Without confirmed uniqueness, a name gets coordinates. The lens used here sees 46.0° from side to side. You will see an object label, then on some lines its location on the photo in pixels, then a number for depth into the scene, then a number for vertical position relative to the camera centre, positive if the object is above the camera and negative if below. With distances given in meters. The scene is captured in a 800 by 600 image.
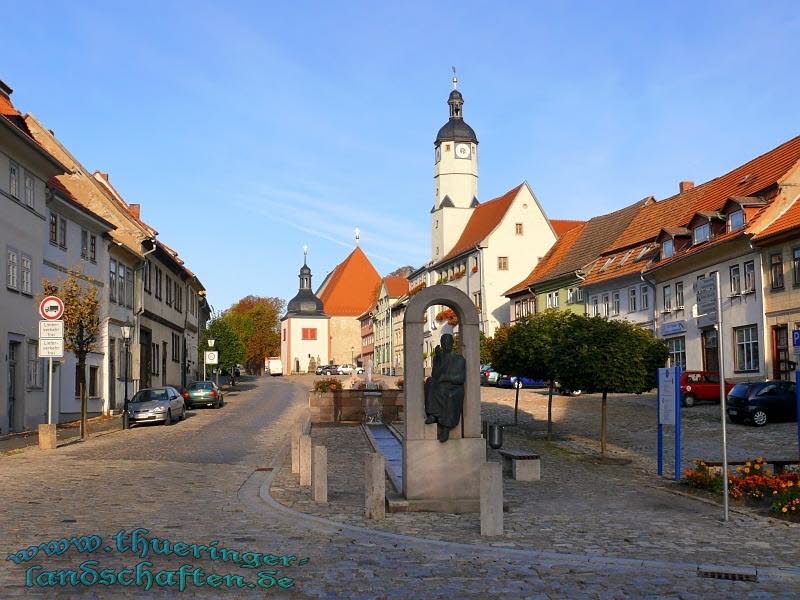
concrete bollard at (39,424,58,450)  21.94 -1.38
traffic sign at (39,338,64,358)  22.09 +0.70
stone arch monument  12.41 -1.00
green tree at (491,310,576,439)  27.25 +0.71
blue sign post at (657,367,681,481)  16.52 -0.58
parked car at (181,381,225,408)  43.22 -0.91
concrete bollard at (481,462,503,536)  10.27 -1.41
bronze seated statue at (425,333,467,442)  12.42 -0.25
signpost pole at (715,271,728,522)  11.53 -0.52
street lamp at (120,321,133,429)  30.16 +1.13
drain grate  8.25 -1.82
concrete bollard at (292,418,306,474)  16.55 -1.36
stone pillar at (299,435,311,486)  15.12 -1.40
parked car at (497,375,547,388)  52.28 -0.65
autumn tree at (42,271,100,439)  25.23 +1.59
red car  36.00 -0.73
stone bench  16.59 -1.70
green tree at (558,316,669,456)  21.31 +0.24
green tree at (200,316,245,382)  61.91 +2.14
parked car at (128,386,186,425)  31.62 -1.04
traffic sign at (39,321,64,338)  22.17 +1.13
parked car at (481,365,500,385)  57.34 -0.32
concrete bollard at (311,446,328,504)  13.05 -1.44
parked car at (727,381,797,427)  28.41 -1.09
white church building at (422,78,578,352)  79.00 +12.28
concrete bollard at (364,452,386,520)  11.55 -1.43
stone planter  31.86 -1.09
